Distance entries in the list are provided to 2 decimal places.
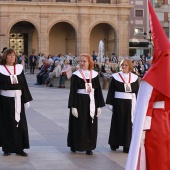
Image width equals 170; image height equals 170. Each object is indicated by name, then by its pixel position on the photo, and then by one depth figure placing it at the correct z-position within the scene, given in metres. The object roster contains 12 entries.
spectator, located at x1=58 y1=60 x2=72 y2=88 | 27.98
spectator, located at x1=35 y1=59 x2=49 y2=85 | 30.72
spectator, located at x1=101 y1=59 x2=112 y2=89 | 28.19
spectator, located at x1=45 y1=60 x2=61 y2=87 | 28.75
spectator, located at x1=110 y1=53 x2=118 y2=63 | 40.06
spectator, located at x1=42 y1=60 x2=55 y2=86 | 30.20
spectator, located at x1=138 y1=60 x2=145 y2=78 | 27.57
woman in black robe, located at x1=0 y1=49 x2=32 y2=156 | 10.16
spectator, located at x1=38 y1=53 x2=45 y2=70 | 40.47
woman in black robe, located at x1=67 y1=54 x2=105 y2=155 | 10.44
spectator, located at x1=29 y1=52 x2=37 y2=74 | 41.09
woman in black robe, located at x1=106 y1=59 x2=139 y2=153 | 10.73
